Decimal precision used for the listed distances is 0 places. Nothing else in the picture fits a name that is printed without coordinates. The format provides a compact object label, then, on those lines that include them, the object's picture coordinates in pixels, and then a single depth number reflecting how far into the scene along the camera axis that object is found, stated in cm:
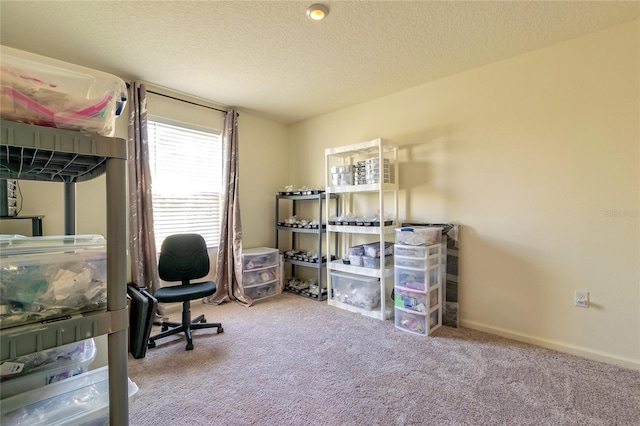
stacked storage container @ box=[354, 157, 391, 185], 299
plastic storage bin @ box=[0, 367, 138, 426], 87
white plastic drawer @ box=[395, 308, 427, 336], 260
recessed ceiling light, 184
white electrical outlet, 222
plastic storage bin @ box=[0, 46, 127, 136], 67
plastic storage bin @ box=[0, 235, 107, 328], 72
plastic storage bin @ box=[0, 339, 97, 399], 94
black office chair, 248
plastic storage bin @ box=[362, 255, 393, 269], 303
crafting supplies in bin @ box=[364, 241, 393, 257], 304
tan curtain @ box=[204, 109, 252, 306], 353
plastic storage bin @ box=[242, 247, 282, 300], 358
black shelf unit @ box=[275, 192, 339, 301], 356
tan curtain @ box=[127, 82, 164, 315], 281
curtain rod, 308
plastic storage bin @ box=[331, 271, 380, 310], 311
